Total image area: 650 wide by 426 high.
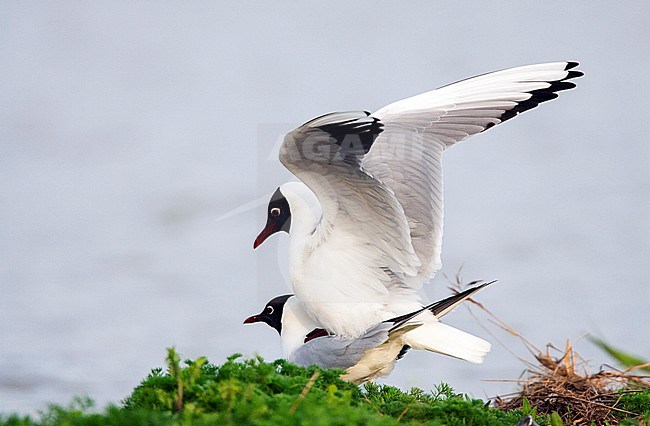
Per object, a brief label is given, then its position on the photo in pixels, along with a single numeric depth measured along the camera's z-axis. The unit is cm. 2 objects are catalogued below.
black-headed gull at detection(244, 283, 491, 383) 1080
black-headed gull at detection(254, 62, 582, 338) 1104
